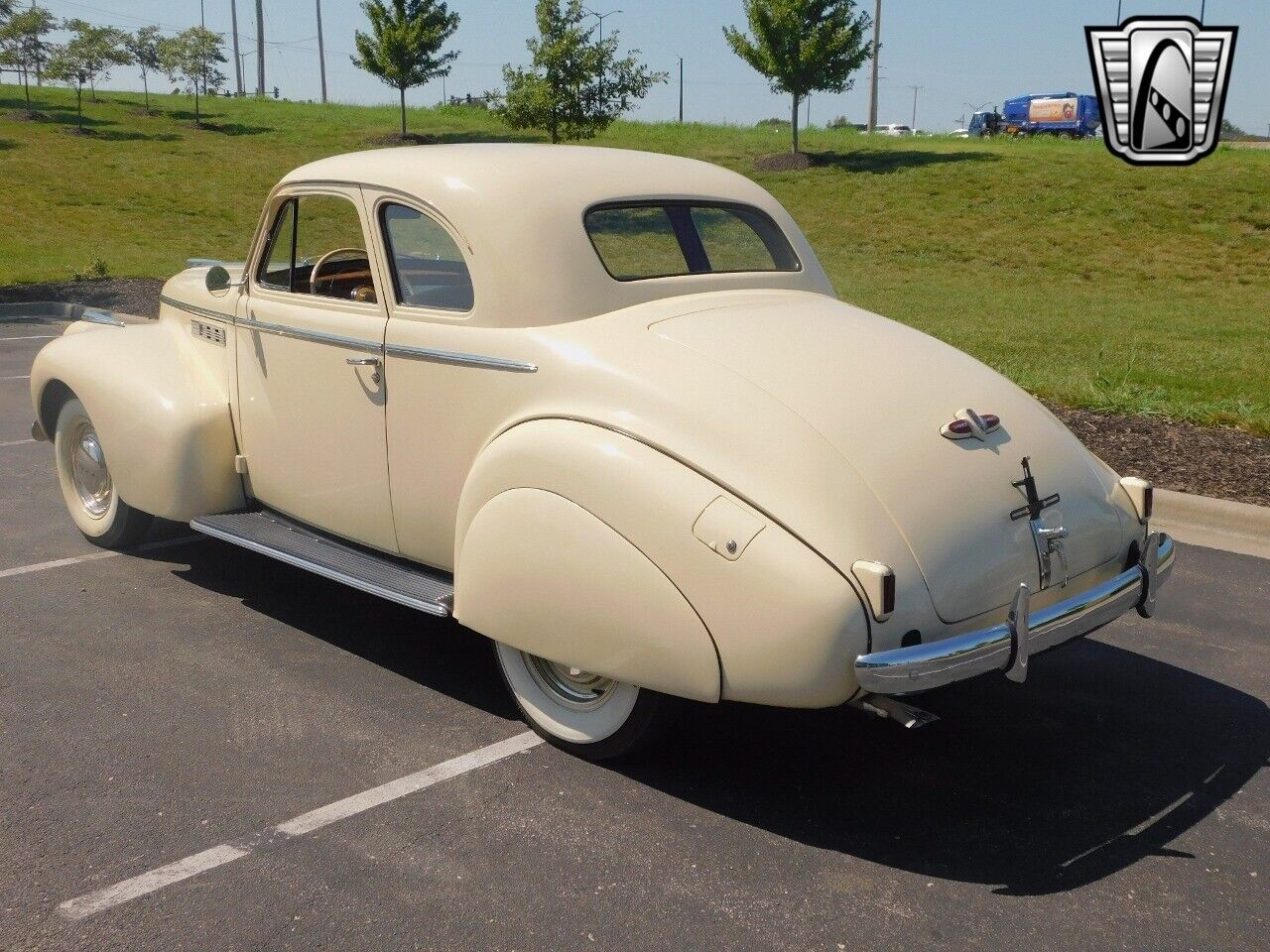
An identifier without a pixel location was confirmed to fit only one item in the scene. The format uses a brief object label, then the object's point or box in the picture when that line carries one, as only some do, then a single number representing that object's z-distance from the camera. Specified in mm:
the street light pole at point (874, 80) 46312
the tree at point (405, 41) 35000
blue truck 54375
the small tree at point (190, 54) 45688
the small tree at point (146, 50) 53562
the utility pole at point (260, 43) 70688
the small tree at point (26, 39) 43844
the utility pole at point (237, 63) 88875
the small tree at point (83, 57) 40188
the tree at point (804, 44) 29891
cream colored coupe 3414
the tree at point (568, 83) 28547
